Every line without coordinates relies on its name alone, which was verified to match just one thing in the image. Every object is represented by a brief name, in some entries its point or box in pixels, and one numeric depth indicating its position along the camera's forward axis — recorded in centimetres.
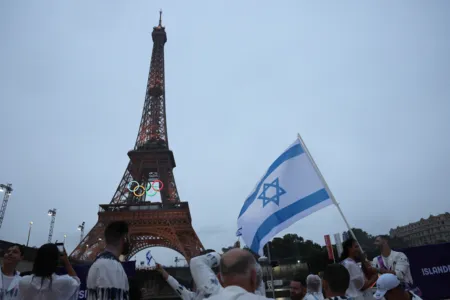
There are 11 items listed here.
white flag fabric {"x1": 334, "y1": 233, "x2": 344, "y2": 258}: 1777
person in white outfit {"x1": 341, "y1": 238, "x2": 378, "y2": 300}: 378
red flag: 2754
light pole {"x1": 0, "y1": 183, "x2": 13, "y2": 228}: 2916
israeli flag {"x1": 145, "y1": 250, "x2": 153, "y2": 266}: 713
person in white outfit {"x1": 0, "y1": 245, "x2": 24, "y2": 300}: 378
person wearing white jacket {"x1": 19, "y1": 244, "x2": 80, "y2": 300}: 319
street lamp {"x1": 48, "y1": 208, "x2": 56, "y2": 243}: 3688
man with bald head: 198
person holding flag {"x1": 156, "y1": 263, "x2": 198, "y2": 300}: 364
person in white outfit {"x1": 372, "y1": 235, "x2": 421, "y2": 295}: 462
